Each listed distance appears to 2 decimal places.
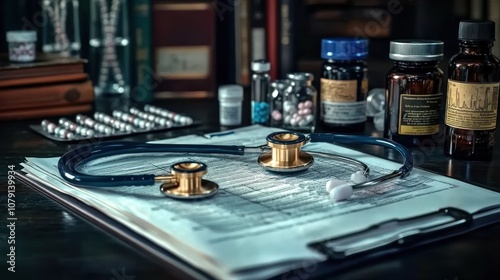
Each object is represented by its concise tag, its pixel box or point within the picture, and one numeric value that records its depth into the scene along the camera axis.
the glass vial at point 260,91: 1.18
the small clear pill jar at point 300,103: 1.14
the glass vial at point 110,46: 1.38
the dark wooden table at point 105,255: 0.61
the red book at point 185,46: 1.38
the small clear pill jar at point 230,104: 1.18
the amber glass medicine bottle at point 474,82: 0.91
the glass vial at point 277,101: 1.17
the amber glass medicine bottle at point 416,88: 0.98
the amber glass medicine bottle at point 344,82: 1.08
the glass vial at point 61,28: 1.39
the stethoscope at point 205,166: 0.75
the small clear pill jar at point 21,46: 1.26
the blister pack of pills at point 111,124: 1.10
